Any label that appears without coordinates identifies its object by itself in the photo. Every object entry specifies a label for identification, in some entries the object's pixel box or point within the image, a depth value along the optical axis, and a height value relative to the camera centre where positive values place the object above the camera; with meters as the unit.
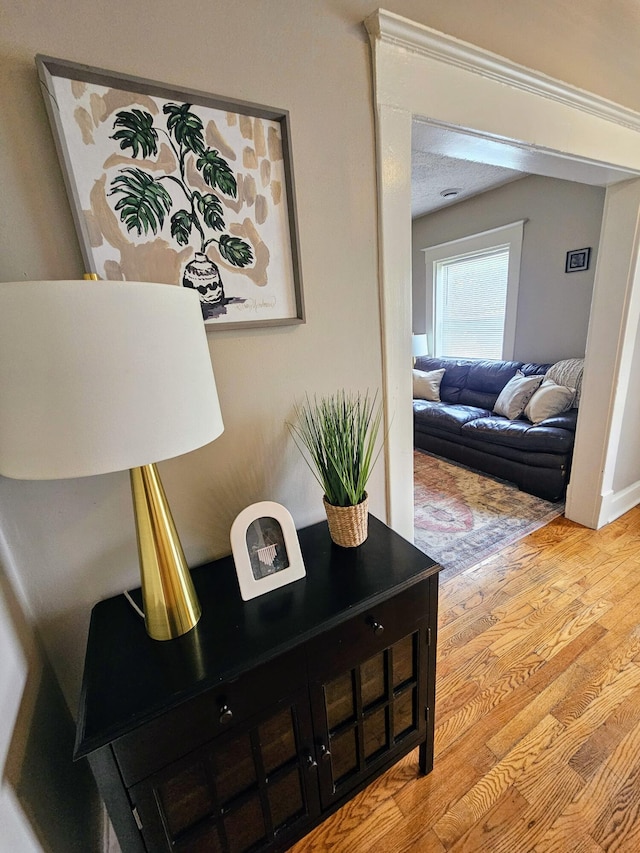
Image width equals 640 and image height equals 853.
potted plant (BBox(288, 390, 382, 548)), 0.99 -0.38
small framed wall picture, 3.05 +0.31
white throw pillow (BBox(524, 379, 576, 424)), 2.75 -0.74
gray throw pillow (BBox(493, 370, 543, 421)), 3.00 -0.74
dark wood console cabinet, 0.69 -0.78
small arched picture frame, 0.88 -0.54
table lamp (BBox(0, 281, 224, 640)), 0.51 -0.06
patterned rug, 2.18 -1.37
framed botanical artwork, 0.74 +0.31
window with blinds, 3.82 +0.04
